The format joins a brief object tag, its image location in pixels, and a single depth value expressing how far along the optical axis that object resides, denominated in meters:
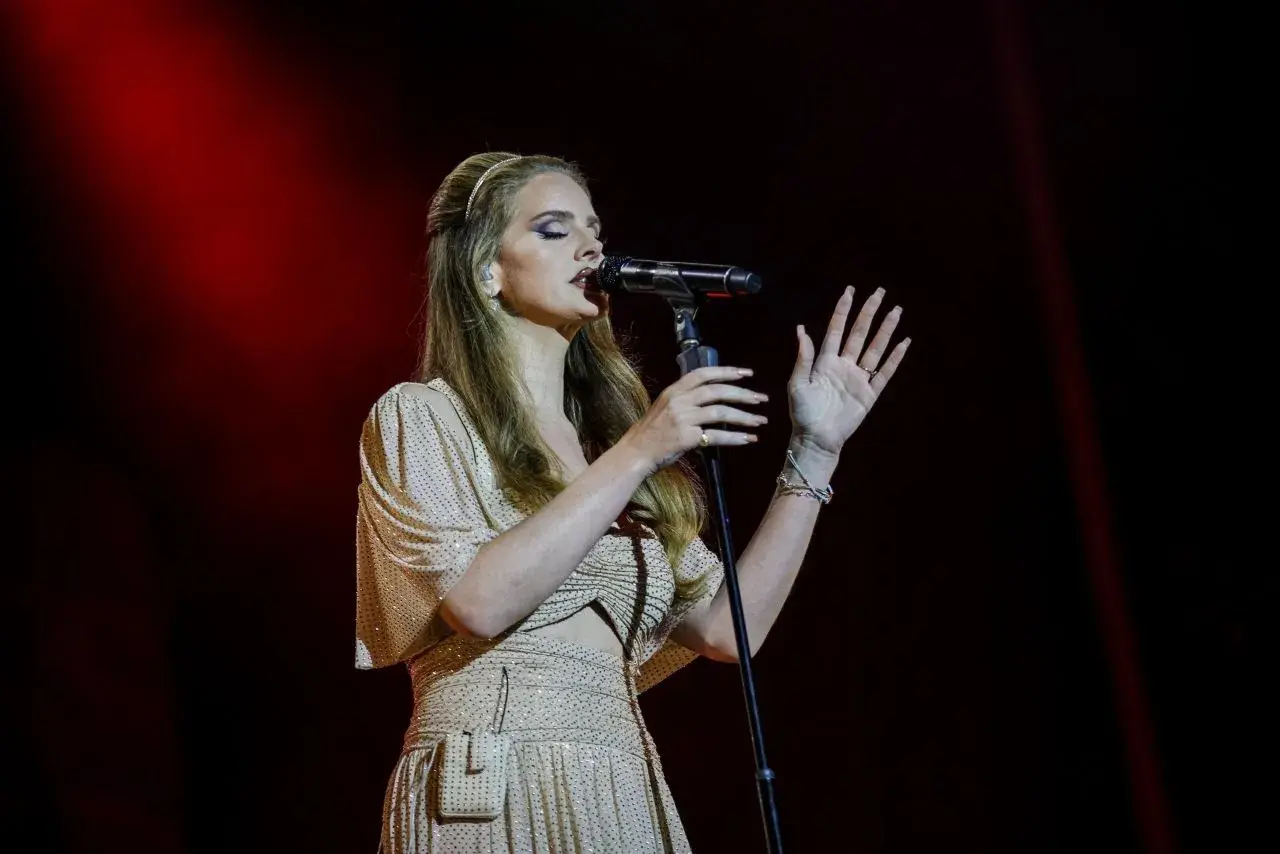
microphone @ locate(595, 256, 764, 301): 3.54
